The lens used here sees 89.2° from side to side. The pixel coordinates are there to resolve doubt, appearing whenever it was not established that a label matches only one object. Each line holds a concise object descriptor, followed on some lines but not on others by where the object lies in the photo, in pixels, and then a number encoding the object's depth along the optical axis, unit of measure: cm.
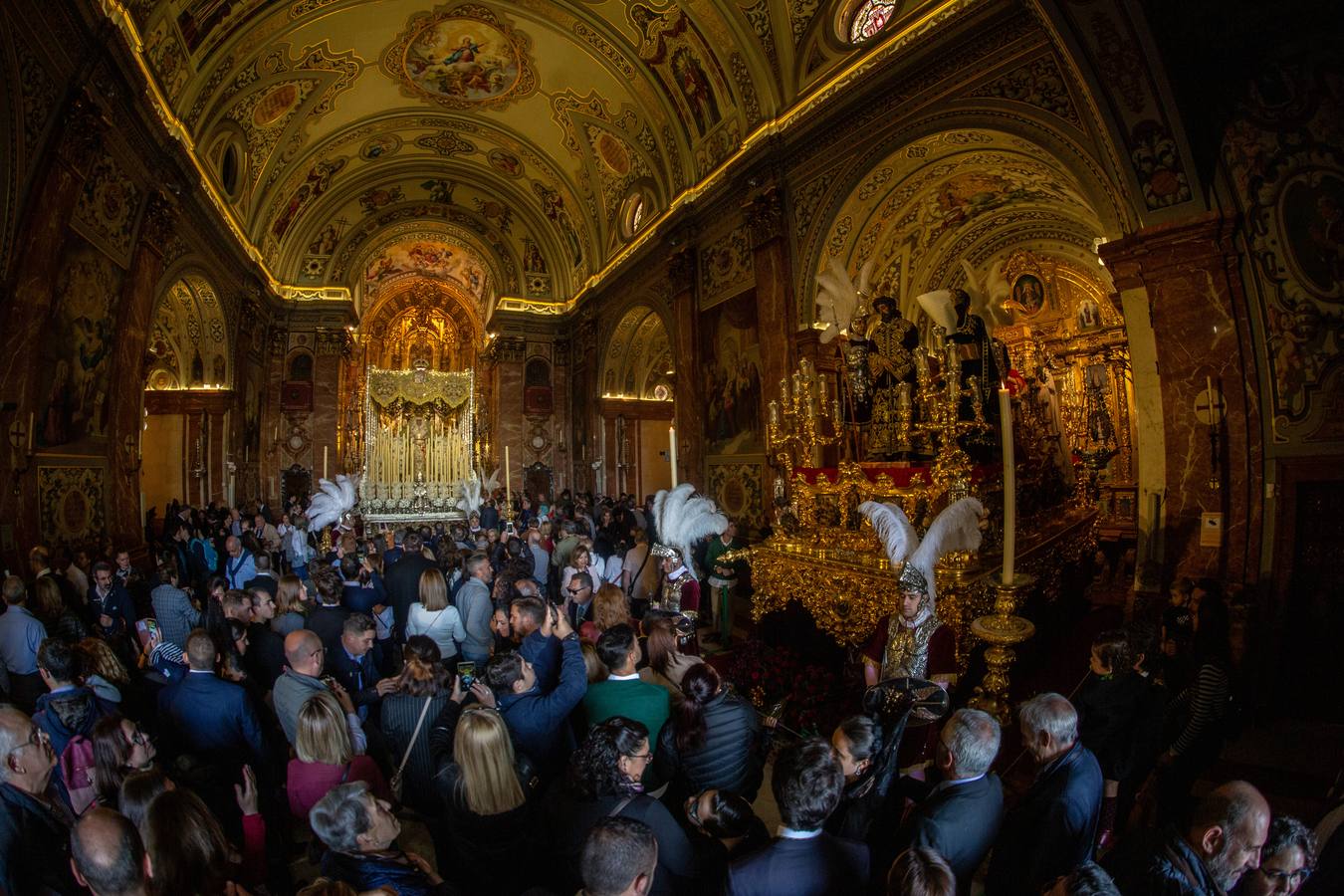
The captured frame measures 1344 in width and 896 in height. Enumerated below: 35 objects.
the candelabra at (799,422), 659
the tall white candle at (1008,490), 328
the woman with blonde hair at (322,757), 269
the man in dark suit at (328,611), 437
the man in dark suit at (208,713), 314
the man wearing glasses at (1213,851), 182
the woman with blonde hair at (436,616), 467
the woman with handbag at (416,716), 306
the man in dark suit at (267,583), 482
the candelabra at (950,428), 527
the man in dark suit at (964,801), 221
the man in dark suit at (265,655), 416
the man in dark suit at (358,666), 386
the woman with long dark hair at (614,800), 212
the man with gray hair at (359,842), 195
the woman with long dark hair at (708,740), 270
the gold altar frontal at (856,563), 496
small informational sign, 577
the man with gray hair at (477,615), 487
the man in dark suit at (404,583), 588
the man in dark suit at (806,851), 190
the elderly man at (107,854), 173
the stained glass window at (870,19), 922
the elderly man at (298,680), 324
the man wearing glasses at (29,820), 211
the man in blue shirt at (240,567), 689
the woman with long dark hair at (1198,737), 347
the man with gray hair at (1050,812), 224
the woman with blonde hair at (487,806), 234
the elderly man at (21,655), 440
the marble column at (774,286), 1068
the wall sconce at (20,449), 739
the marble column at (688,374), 1307
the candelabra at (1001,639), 343
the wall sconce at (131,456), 977
